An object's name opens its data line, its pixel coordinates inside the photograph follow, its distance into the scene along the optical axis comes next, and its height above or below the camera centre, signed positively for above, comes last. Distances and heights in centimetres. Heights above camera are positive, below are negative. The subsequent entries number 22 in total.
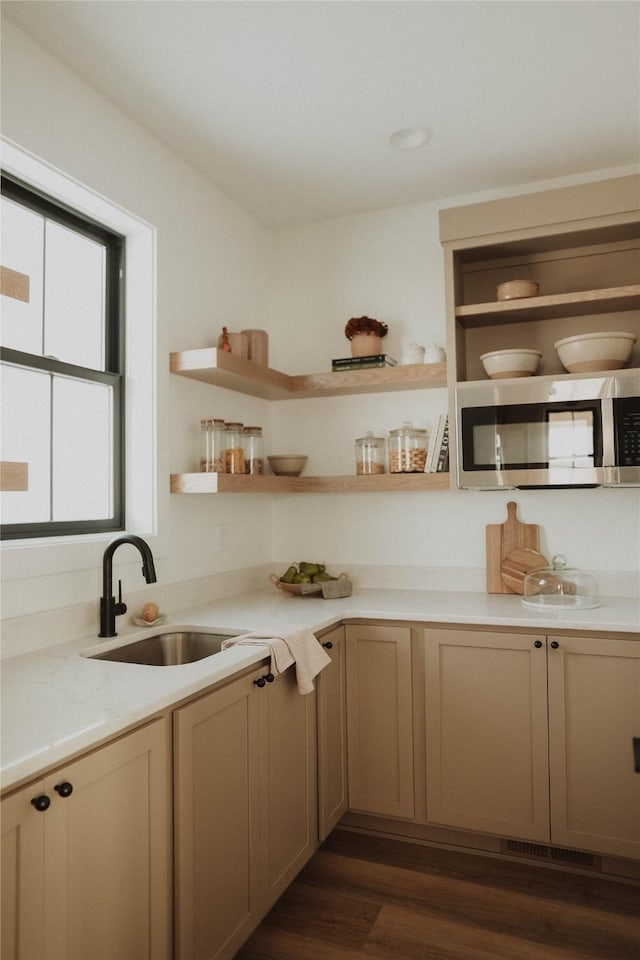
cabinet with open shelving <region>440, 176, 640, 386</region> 257 +96
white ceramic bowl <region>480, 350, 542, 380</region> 267 +52
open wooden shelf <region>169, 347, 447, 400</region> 256 +49
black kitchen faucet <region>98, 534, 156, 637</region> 214 -32
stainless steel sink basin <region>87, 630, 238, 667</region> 225 -51
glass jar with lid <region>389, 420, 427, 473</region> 293 +19
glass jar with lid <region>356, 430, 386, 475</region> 302 +17
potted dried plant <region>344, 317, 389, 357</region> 306 +72
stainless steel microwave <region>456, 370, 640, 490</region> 245 +23
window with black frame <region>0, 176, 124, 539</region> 211 +42
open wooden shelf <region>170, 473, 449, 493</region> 251 +5
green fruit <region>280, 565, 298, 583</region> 291 -35
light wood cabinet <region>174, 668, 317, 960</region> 160 -84
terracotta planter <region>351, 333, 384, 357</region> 306 +68
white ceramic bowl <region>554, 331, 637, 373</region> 251 +53
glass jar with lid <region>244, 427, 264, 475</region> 285 +19
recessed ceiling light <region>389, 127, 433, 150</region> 255 +136
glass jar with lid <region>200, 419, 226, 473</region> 268 +20
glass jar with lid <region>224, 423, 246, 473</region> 271 +19
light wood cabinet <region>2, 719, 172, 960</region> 117 -70
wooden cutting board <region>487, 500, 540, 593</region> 289 -21
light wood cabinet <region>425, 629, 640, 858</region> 222 -84
